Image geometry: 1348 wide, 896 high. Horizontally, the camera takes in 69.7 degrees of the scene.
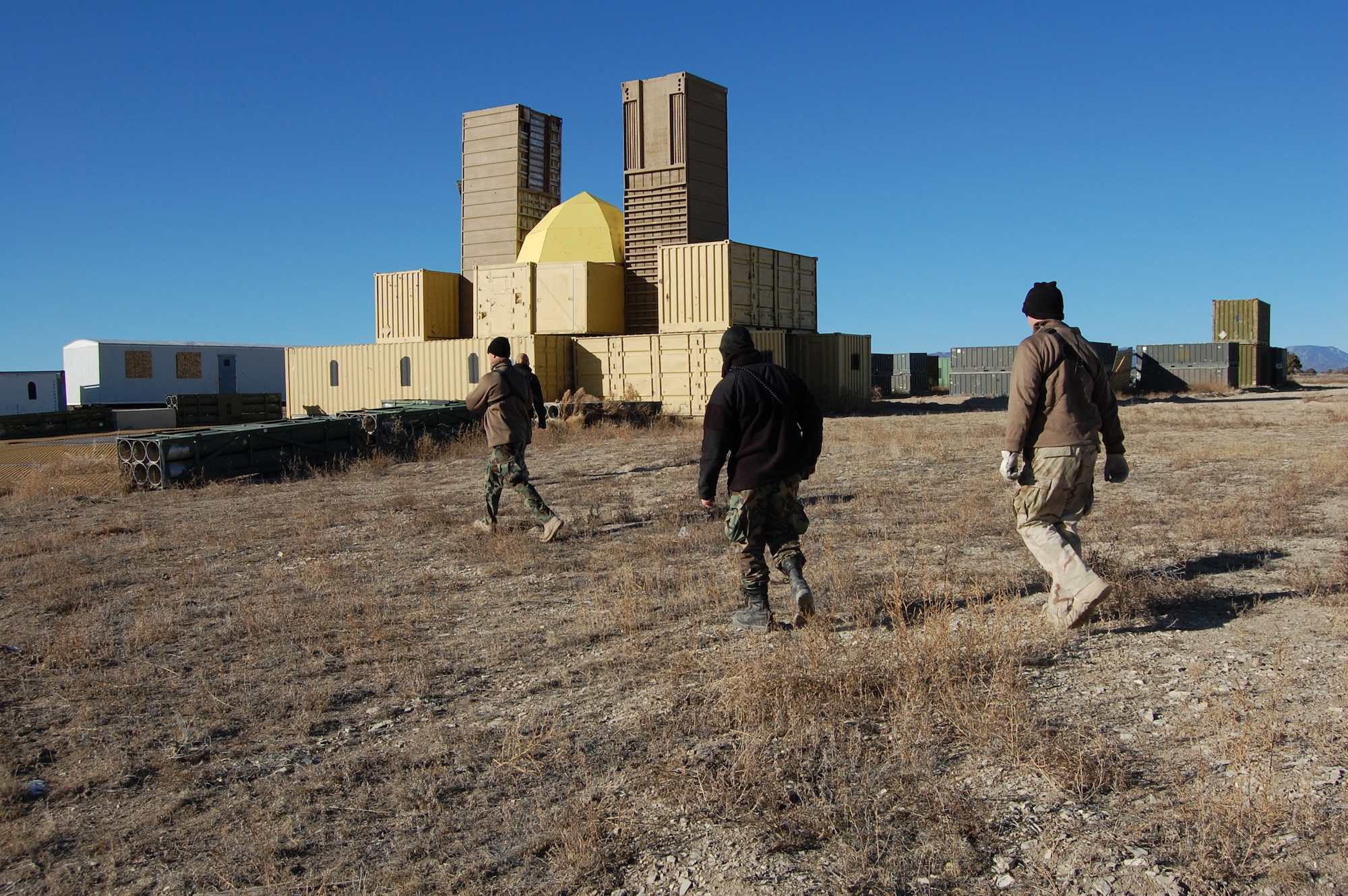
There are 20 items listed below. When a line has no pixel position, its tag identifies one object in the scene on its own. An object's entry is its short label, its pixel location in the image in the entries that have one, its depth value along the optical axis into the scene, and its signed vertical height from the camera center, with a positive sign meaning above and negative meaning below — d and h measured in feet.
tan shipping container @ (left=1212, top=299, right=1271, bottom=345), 139.74 +11.39
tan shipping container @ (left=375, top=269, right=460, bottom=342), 83.25 +8.79
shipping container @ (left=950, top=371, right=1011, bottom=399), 132.87 +2.48
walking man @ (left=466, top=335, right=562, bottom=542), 27.27 -0.52
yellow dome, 82.28 +14.61
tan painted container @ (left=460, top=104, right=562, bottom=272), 86.17 +20.77
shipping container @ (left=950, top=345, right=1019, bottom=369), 132.77 +5.98
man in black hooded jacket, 16.96 -1.00
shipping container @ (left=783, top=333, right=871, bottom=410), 84.79 +3.31
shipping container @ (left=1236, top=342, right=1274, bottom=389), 135.13 +4.48
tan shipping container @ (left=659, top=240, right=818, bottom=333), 72.23 +9.00
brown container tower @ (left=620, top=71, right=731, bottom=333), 75.56 +18.70
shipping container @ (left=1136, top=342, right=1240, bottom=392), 132.16 +4.25
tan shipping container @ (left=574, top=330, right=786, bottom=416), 71.46 +2.87
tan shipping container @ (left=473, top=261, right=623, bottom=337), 76.74 +8.64
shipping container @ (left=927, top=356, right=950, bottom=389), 156.35 +4.29
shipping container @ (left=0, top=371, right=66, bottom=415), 117.91 +2.27
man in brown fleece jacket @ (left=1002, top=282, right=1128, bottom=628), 15.90 -0.82
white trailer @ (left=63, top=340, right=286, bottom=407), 121.70 +5.23
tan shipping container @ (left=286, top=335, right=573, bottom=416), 75.46 +2.97
